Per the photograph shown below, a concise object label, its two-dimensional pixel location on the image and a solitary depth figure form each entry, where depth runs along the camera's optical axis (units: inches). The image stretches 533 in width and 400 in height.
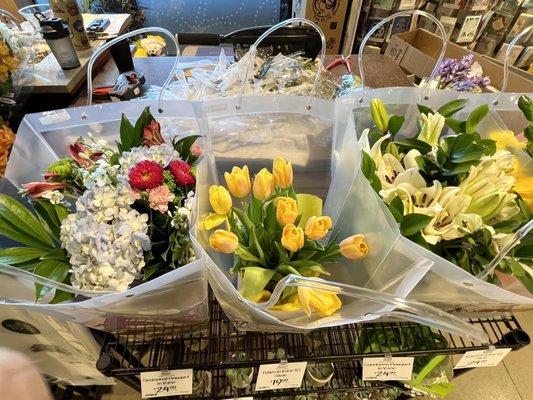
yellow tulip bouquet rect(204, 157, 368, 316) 18.7
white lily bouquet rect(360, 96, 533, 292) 19.8
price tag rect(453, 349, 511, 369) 23.2
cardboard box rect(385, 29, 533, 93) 42.5
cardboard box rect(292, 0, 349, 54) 89.7
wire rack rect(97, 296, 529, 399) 21.8
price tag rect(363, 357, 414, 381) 23.1
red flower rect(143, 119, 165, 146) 22.6
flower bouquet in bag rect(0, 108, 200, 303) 18.1
